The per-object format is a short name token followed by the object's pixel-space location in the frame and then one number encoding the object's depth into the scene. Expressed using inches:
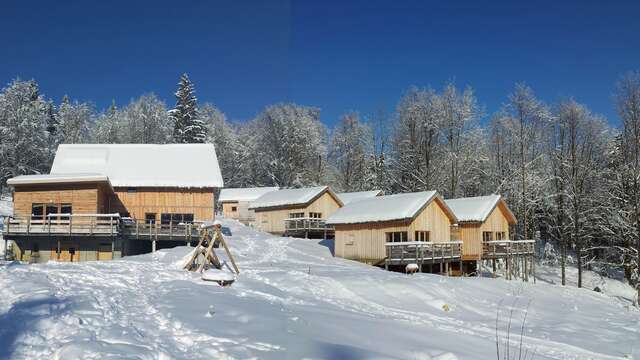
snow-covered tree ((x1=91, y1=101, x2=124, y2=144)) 2689.5
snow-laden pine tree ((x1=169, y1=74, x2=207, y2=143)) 2608.3
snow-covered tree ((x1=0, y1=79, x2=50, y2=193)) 2004.2
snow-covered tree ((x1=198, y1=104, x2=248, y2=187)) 2977.4
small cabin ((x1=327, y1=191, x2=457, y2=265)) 1312.7
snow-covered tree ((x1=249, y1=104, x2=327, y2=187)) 2790.4
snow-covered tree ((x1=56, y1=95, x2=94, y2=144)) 2674.7
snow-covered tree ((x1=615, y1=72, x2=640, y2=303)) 1294.3
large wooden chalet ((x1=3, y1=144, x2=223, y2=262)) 1211.9
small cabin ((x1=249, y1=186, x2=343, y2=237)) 1860.2
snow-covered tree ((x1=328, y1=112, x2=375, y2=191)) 2591.0
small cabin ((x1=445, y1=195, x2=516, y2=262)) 1513.3
